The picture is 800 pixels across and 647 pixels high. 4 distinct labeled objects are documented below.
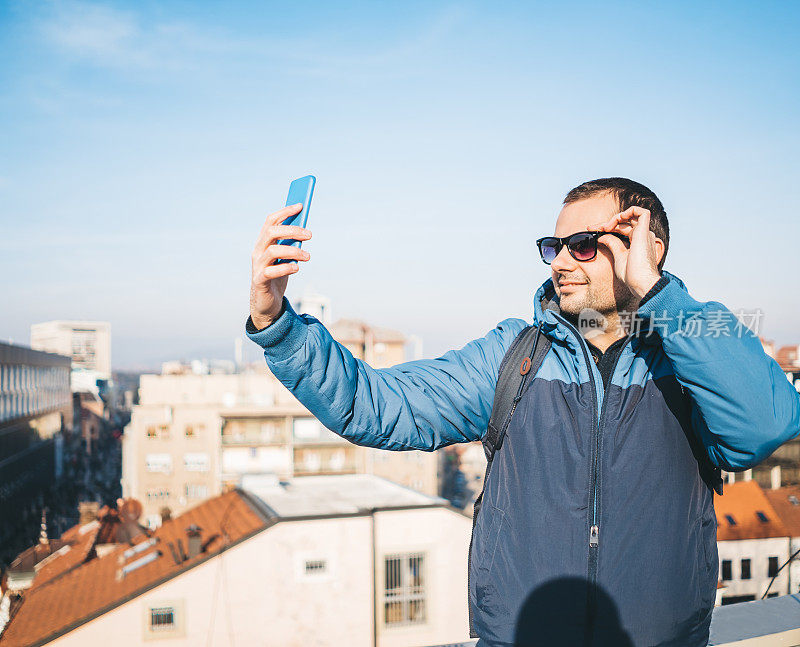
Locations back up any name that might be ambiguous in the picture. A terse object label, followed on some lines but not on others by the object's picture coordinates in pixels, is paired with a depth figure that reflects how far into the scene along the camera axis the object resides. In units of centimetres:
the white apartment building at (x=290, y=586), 996
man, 141
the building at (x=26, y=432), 3020
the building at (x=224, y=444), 3145
